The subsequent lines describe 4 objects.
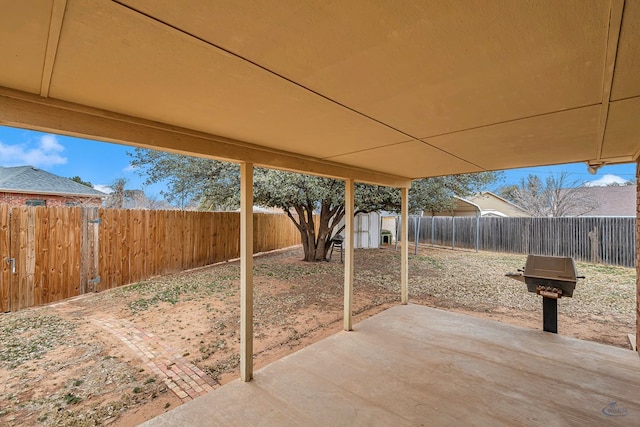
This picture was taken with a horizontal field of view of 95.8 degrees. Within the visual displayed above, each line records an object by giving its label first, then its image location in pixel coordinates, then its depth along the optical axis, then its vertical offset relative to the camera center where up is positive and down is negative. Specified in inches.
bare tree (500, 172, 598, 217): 535.5 +42.6
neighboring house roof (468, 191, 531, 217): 686.5 +35.5
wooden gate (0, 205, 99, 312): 168.7 -24.0
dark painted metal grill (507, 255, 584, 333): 121.3 -25.5
